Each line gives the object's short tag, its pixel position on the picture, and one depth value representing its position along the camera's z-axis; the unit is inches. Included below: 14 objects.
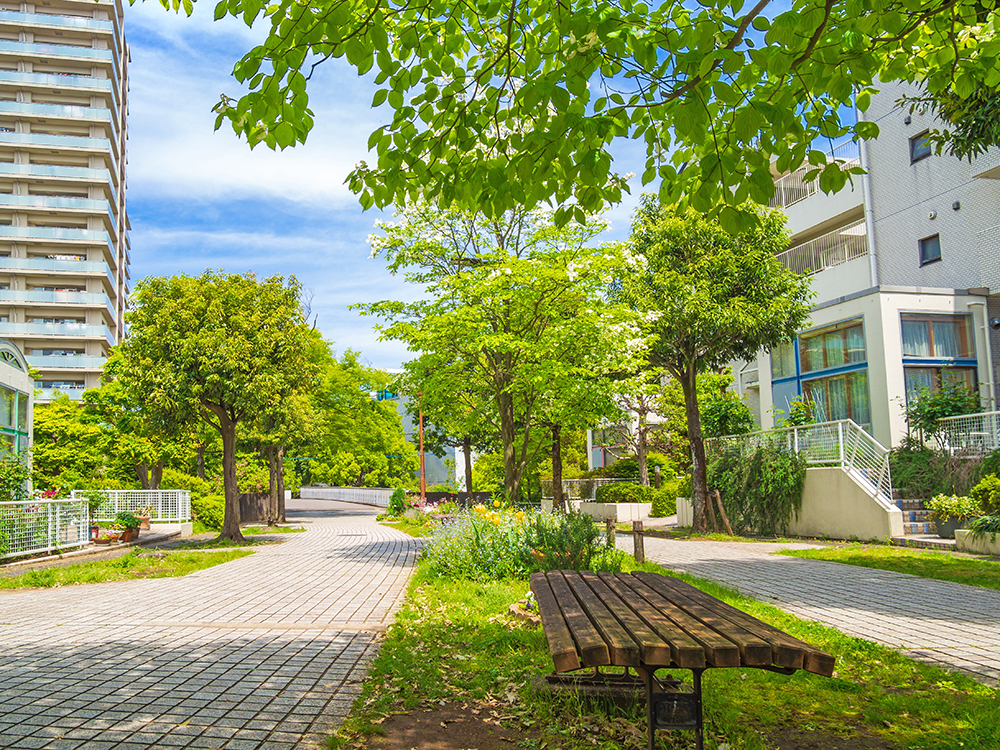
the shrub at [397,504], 1341.0
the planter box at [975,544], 497.4
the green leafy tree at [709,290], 739.4
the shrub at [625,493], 1144.2
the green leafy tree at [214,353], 754.2
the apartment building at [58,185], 2391.7
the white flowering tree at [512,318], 556.4
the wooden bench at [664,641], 119.5
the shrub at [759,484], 736.3
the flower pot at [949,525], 566.4
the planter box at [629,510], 1125.7
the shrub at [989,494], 531.2
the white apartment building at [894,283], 839.1
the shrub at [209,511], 1101.7
